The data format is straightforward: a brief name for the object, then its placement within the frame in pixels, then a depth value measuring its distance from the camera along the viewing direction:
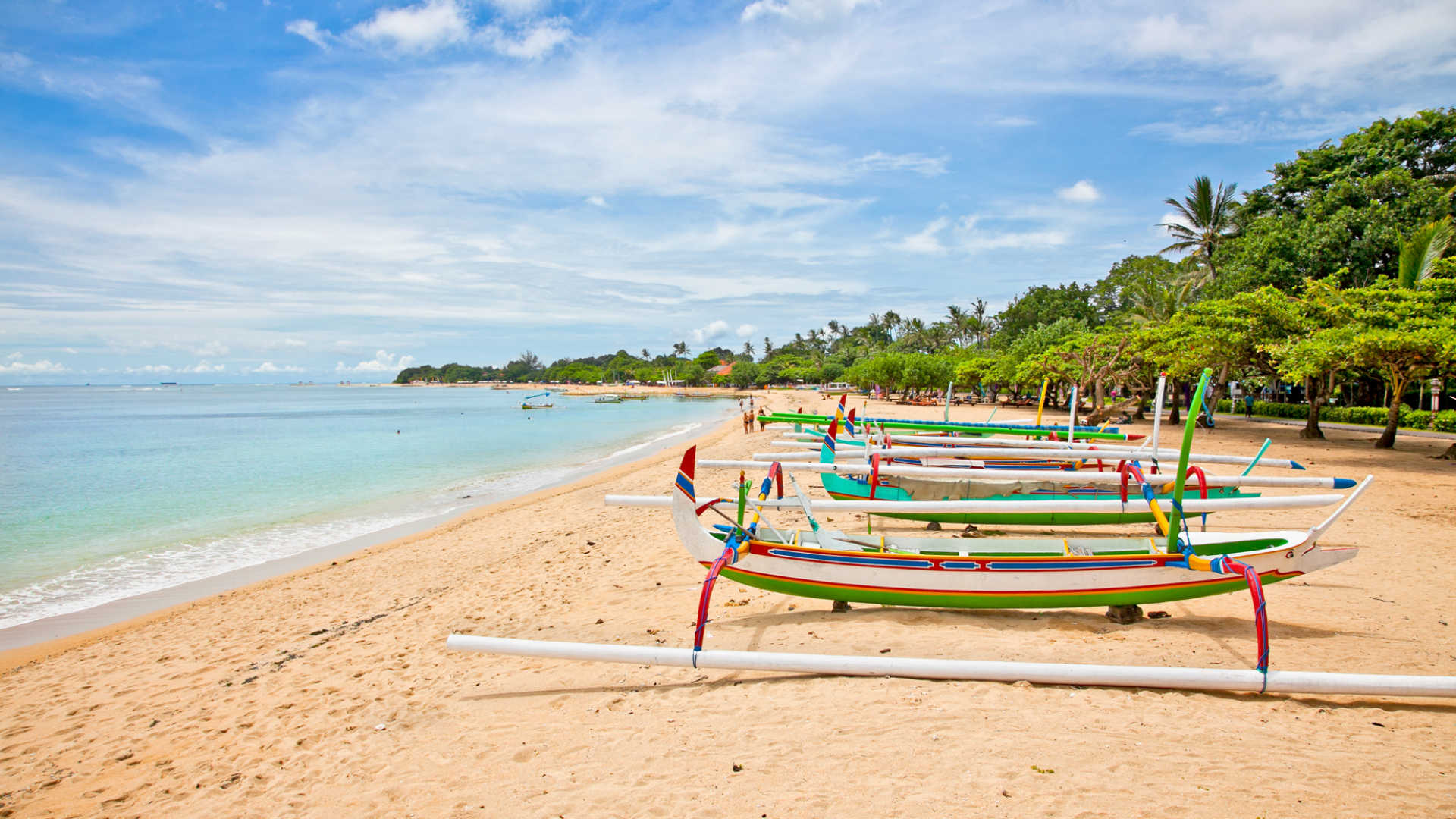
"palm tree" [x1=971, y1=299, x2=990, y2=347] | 71.19
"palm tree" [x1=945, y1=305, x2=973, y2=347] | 75.00
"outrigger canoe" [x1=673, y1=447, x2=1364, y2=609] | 5.00
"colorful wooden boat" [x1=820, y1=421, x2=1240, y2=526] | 8.81
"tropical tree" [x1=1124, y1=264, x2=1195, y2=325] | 33.59
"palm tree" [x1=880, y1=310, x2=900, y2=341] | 98.50
